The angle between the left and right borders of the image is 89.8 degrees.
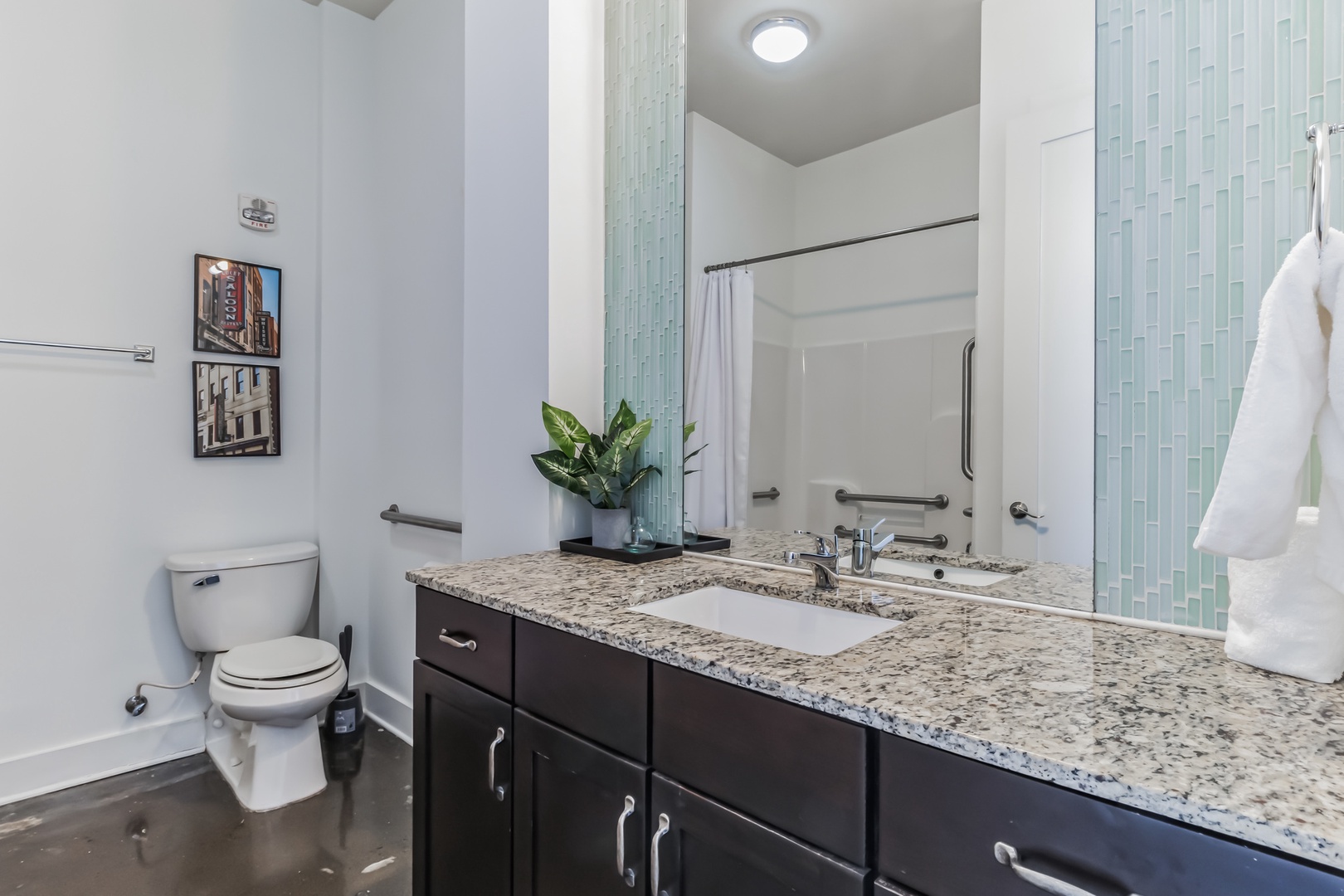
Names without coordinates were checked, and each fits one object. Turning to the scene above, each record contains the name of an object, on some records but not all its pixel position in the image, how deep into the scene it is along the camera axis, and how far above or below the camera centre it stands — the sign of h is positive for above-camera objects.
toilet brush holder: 2.44 -1.00
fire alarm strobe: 2.40 +0.82
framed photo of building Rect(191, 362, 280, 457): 2.31 +0.11
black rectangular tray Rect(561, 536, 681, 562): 1.53 -0.25
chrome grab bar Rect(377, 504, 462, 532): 2.21 -0.27
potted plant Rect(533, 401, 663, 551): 1.58 -0.05
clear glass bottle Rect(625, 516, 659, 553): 1.60 -0.23
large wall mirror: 1.12 +0.32
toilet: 1.94 -0.67
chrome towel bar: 2.09 +0.28
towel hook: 0.76 +0.32
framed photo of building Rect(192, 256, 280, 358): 2.31 +0.47
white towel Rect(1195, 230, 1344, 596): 0.74 +0.03
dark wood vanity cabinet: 0.60 -0.42
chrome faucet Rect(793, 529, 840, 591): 1.28 -0.23
